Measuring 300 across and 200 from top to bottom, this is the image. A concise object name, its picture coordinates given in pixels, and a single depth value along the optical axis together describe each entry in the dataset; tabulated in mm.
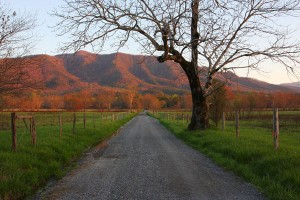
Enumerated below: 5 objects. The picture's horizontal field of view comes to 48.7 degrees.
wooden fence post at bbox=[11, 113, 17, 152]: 10438
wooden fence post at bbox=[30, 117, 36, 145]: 12089
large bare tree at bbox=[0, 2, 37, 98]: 12547
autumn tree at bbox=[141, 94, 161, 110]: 192625
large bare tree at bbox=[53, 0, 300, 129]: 17250
